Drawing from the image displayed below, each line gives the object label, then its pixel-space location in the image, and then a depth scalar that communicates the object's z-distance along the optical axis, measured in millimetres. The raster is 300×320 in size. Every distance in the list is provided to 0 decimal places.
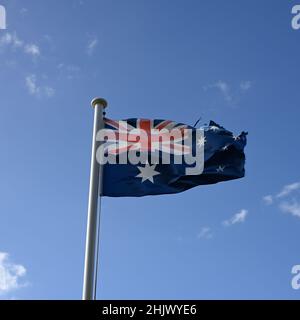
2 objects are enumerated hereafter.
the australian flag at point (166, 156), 15195
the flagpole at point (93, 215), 12860
